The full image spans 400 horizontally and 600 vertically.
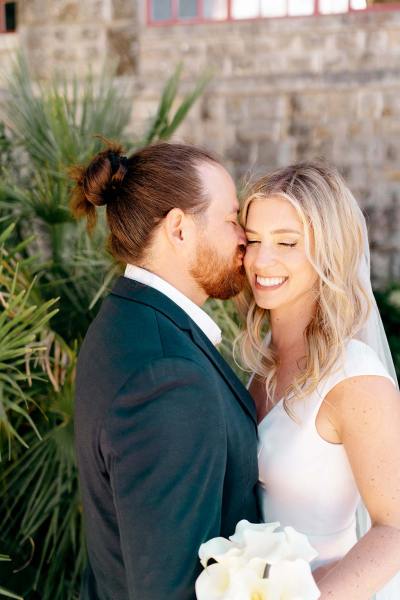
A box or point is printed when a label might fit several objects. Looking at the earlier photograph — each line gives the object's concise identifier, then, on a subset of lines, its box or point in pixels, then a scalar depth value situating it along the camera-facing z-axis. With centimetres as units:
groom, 152
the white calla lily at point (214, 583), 146
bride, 179
